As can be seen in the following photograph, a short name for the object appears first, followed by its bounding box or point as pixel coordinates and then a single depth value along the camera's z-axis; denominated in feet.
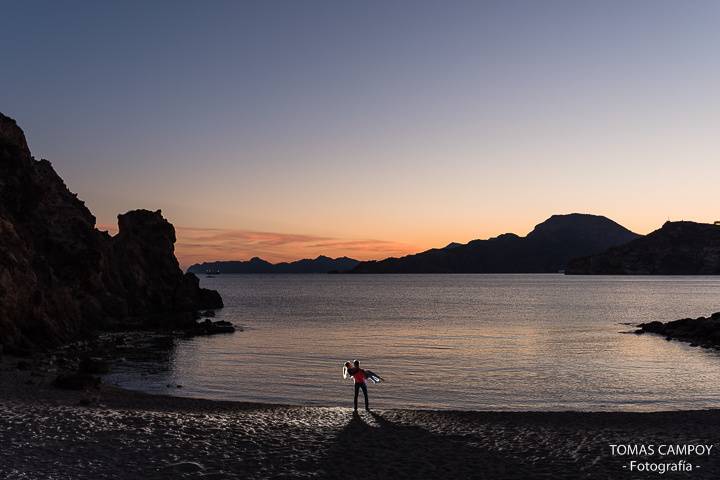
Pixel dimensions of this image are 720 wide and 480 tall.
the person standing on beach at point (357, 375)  83.35
